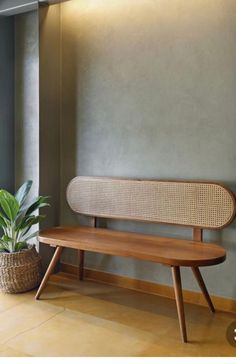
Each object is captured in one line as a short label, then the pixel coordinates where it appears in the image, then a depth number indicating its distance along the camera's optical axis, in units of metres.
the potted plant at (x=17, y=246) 2.96
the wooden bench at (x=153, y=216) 2.41
